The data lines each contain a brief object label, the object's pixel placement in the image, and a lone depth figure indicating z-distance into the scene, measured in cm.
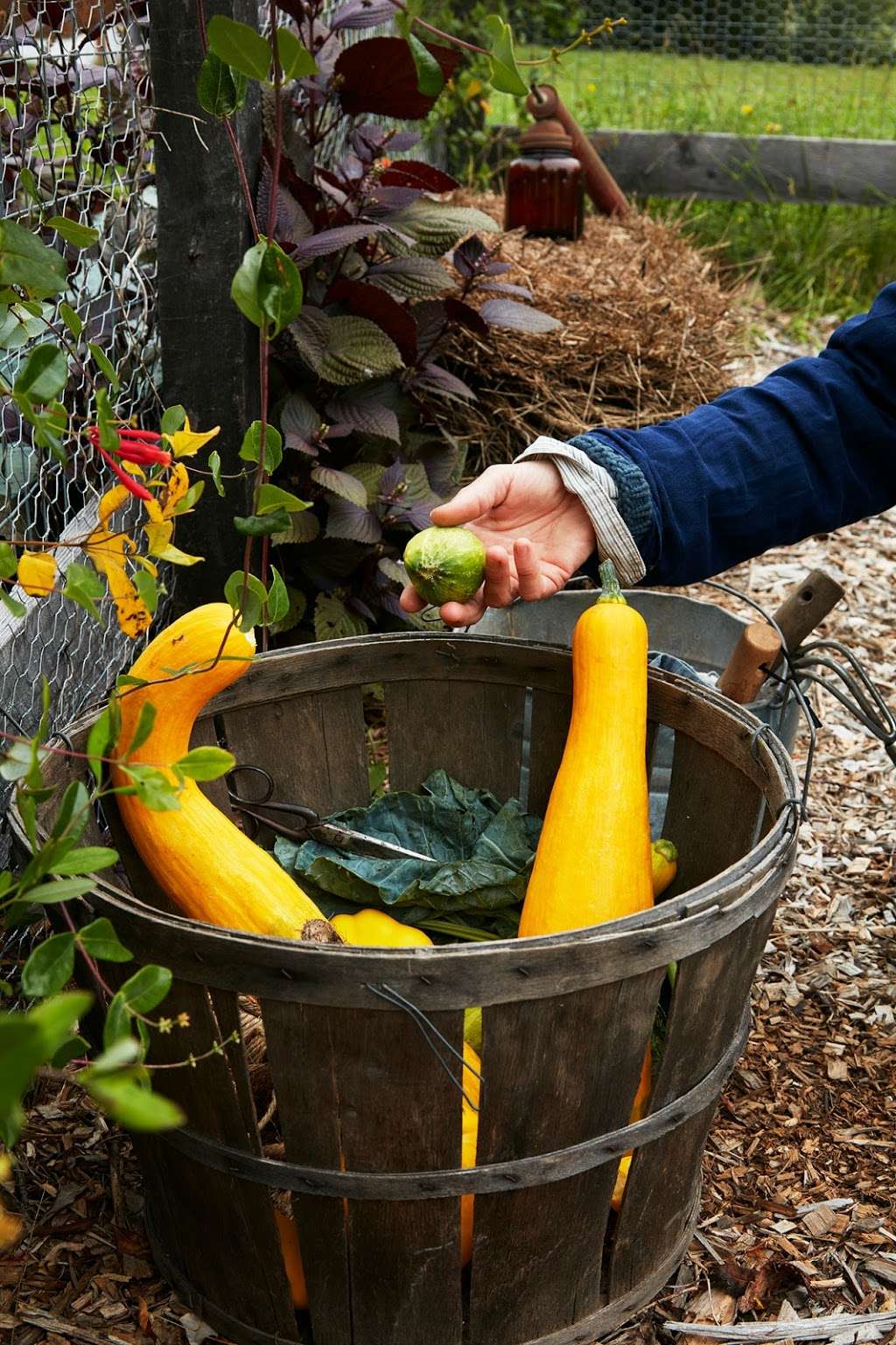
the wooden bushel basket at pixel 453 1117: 116
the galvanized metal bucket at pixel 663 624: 231
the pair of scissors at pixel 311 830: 183
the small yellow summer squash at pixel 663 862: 176
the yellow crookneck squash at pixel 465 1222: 137
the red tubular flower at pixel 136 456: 103
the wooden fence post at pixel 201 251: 192
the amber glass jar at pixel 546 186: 387
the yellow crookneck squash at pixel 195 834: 152
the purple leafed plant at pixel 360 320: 223
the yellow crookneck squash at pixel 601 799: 157
